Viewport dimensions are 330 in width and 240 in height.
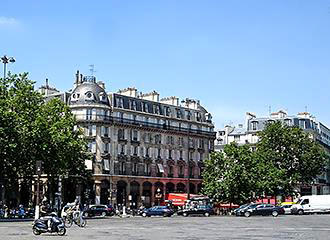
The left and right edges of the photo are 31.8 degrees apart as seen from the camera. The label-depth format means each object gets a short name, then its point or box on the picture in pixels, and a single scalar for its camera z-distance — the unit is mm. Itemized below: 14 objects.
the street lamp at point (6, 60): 57469
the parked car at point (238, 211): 63053
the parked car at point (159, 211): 64312
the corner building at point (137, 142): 83375
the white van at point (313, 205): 67625
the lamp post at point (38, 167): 41934
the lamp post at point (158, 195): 90250
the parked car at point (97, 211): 63153
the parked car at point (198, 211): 64625
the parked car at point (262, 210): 61812
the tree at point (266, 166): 74062
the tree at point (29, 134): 53812
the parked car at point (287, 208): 71062
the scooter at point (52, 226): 28422
